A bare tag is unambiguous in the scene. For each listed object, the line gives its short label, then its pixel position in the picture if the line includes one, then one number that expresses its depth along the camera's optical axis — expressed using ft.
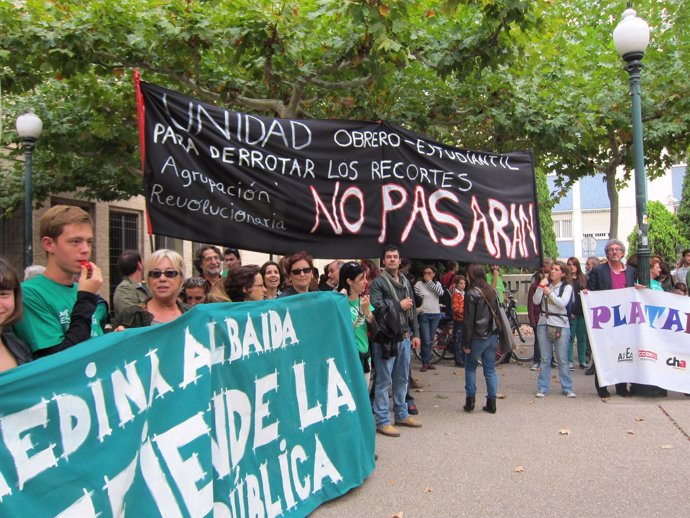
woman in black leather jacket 22.12
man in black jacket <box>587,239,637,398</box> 26.09
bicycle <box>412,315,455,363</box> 35.68
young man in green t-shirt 9.11
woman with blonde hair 11.70
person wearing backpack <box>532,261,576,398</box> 24.59
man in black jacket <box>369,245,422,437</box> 19.13
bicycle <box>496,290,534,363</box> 35.35
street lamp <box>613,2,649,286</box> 24.30
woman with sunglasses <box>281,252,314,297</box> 16.51
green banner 7.18
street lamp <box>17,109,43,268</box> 29.43
